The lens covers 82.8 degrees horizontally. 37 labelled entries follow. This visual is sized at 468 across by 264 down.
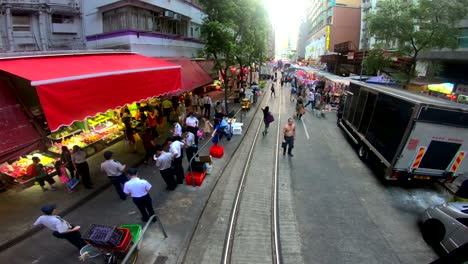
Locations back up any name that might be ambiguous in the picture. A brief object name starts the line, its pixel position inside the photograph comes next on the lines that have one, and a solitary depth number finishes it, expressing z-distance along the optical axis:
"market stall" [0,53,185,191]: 5.86
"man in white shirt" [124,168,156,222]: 6.31
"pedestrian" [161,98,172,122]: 17.00
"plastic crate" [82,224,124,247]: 4.99
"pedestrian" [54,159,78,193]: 8.65
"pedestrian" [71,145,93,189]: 8.38
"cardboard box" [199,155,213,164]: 10.22
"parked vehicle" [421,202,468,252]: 6.00
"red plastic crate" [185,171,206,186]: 9.24
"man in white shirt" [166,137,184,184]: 8.48
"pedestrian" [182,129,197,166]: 10.15
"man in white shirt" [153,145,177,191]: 8.20
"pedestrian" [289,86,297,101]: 31.74
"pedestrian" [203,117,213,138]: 14.40
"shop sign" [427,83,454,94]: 17.94
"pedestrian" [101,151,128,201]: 7.72
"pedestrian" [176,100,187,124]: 15.93
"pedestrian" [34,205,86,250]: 5.17
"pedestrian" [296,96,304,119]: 20.19
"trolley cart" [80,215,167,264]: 5.02
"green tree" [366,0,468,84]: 15.36
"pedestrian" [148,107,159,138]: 13.13
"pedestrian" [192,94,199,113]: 19.86
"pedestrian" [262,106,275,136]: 15.41
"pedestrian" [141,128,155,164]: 10.58
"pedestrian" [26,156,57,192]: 8.24
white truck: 8.30
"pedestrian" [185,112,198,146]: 11.71
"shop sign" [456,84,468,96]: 21.65
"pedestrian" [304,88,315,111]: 23.02
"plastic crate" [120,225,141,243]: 5.89
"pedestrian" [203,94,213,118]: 18.45
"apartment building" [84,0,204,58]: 16.50
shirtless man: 11.92
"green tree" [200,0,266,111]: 16.34
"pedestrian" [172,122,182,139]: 11.21
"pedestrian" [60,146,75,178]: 8.73
